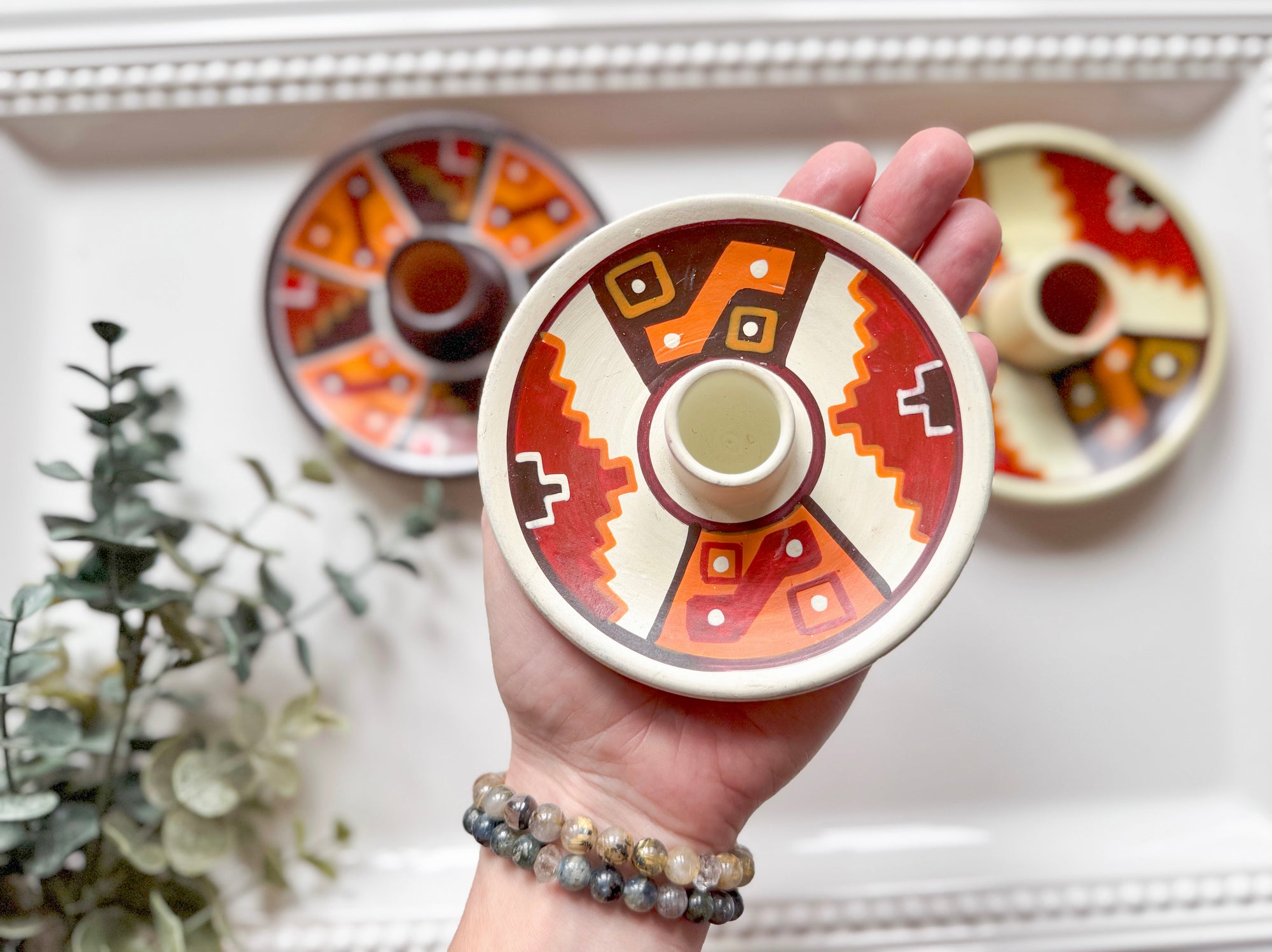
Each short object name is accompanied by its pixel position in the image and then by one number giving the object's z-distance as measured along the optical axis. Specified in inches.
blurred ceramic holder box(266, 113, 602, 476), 12.0
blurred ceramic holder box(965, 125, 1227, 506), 11.9
